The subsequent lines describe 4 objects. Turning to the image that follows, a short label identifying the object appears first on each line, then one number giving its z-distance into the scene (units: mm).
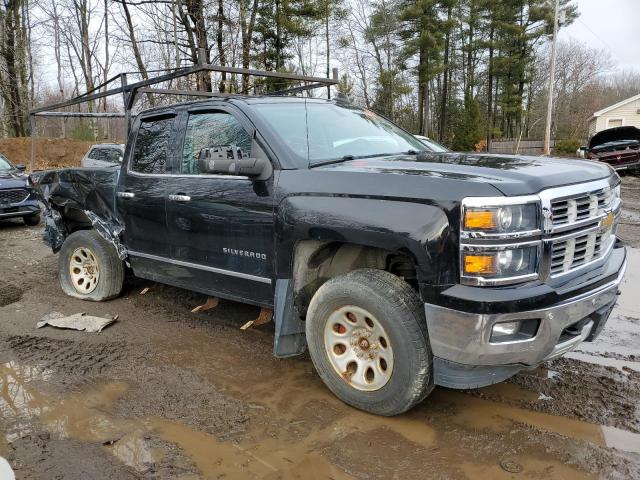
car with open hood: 19359
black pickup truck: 2643
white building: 35500
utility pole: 25031
